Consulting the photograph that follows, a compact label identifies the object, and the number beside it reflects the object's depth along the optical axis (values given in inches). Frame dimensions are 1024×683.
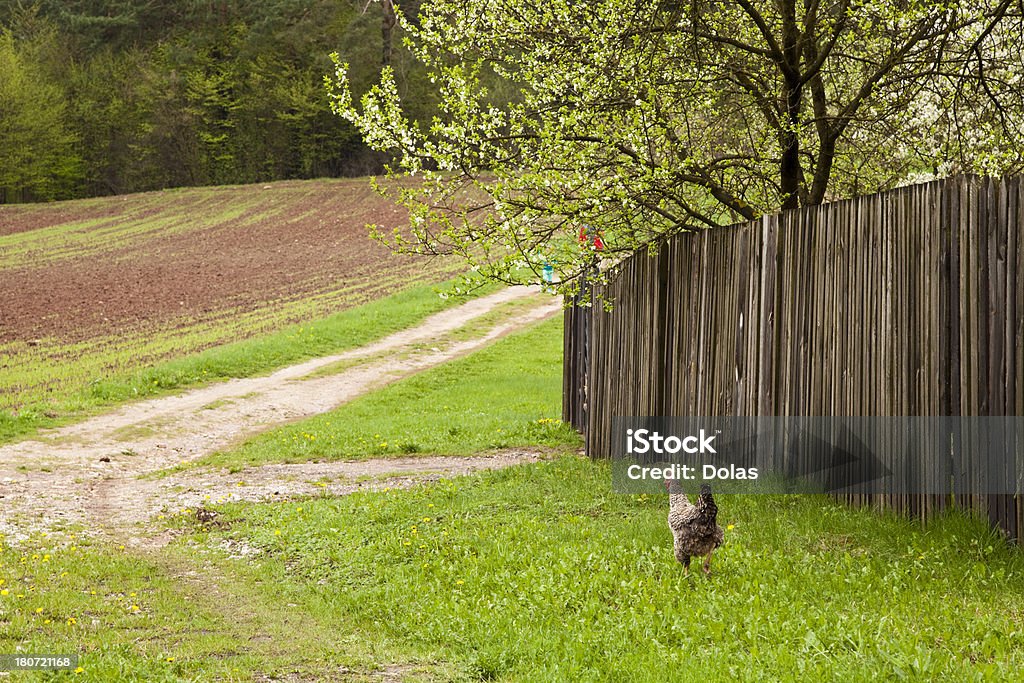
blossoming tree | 762.8
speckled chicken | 498.0
